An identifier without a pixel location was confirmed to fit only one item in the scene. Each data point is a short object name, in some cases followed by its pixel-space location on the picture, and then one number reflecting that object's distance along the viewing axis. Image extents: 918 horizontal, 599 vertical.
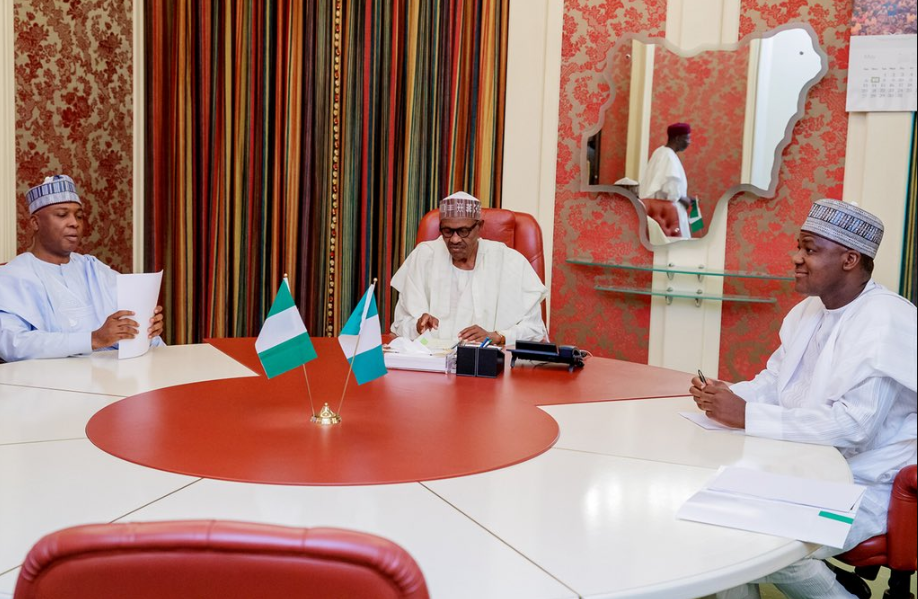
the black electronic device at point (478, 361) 2.49
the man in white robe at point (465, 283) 3.39
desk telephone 2.65
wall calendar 3.62
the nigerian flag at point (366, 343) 1.93
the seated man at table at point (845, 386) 1.87
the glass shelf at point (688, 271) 3.85
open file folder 1.32
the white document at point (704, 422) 1.98
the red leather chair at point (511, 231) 3.62
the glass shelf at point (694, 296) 3.96
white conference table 1.15
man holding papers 2.54
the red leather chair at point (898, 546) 1.76
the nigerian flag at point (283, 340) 1.81
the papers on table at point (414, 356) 2.54
